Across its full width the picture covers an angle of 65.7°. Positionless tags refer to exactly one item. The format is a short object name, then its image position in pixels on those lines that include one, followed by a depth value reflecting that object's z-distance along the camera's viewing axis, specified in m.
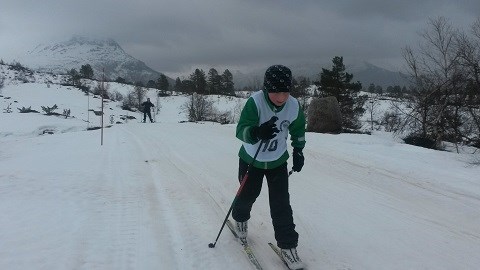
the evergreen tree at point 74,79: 67.64
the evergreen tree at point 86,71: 79.88
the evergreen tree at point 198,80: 75.50
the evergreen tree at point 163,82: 81.31
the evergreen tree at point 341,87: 38.56
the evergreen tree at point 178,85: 87.49
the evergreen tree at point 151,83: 96.02
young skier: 3.53
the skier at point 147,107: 25.05
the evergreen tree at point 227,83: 84.38
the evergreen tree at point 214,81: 81.31
